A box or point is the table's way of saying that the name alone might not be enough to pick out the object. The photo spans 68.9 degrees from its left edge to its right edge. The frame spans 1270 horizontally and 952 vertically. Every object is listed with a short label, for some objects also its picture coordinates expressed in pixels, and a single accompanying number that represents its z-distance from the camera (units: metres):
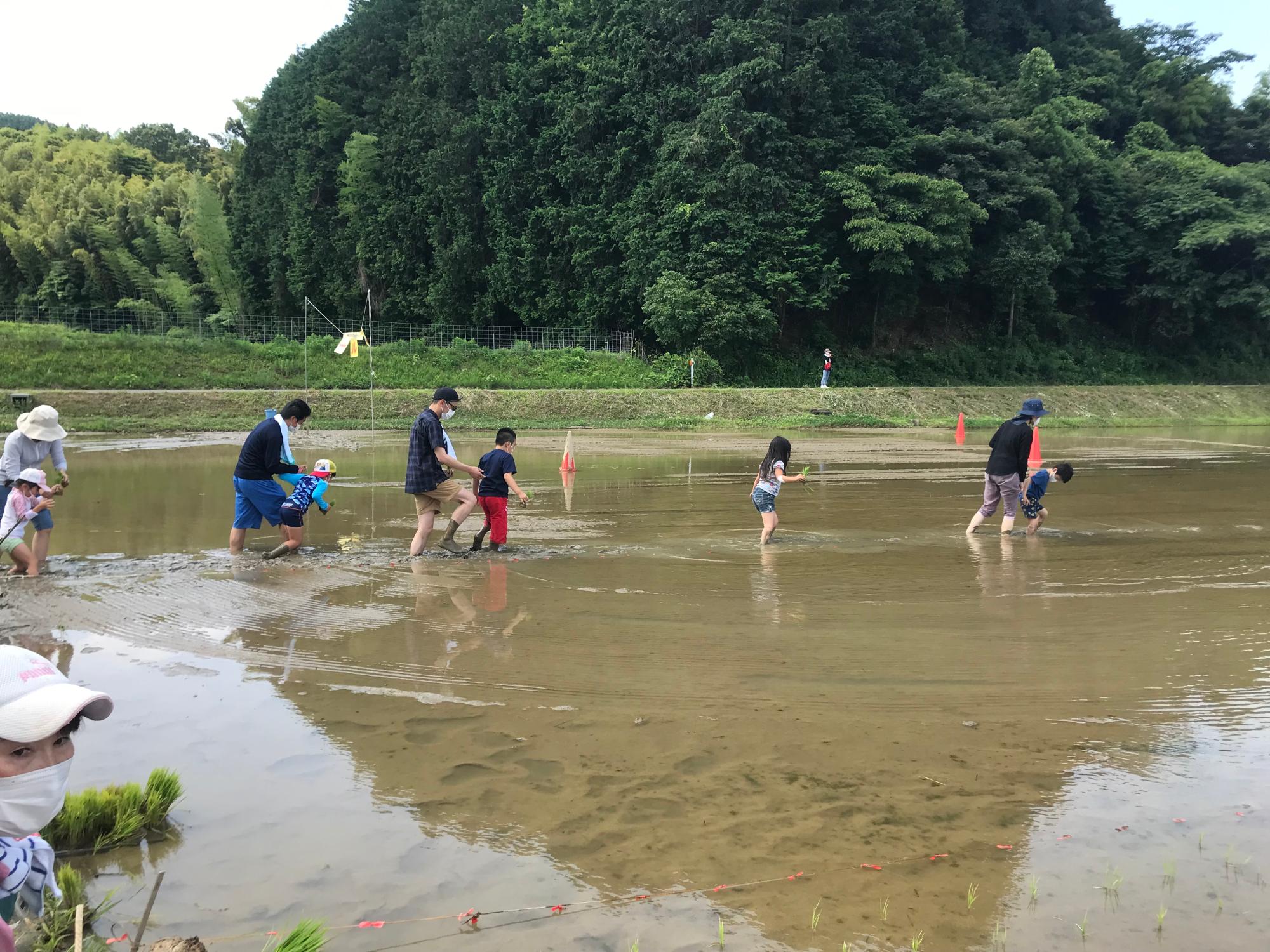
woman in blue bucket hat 10.70
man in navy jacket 9.12
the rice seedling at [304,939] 2.83
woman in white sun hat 8.16
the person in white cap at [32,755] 2.19
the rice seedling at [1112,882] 3.43
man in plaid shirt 9.22
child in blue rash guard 9.20
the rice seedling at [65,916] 2.86
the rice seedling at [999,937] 3.12
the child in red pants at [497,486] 9.48
